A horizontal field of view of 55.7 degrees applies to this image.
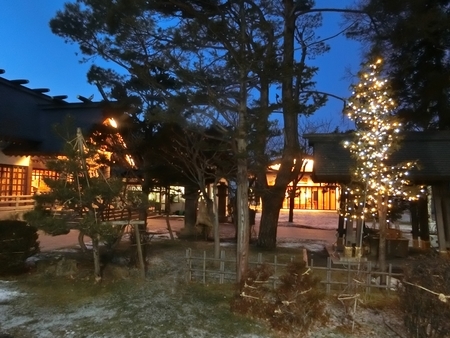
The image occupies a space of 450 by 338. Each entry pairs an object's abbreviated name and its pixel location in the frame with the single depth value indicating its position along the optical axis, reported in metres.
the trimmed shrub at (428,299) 4.64
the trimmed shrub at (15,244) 8.80
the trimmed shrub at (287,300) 5.97
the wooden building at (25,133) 19.47
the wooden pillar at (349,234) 12.20
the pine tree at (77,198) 8.04
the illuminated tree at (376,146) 8.40
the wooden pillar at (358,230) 10.57
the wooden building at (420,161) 10.76
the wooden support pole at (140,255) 8.72
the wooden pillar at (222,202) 24.16
